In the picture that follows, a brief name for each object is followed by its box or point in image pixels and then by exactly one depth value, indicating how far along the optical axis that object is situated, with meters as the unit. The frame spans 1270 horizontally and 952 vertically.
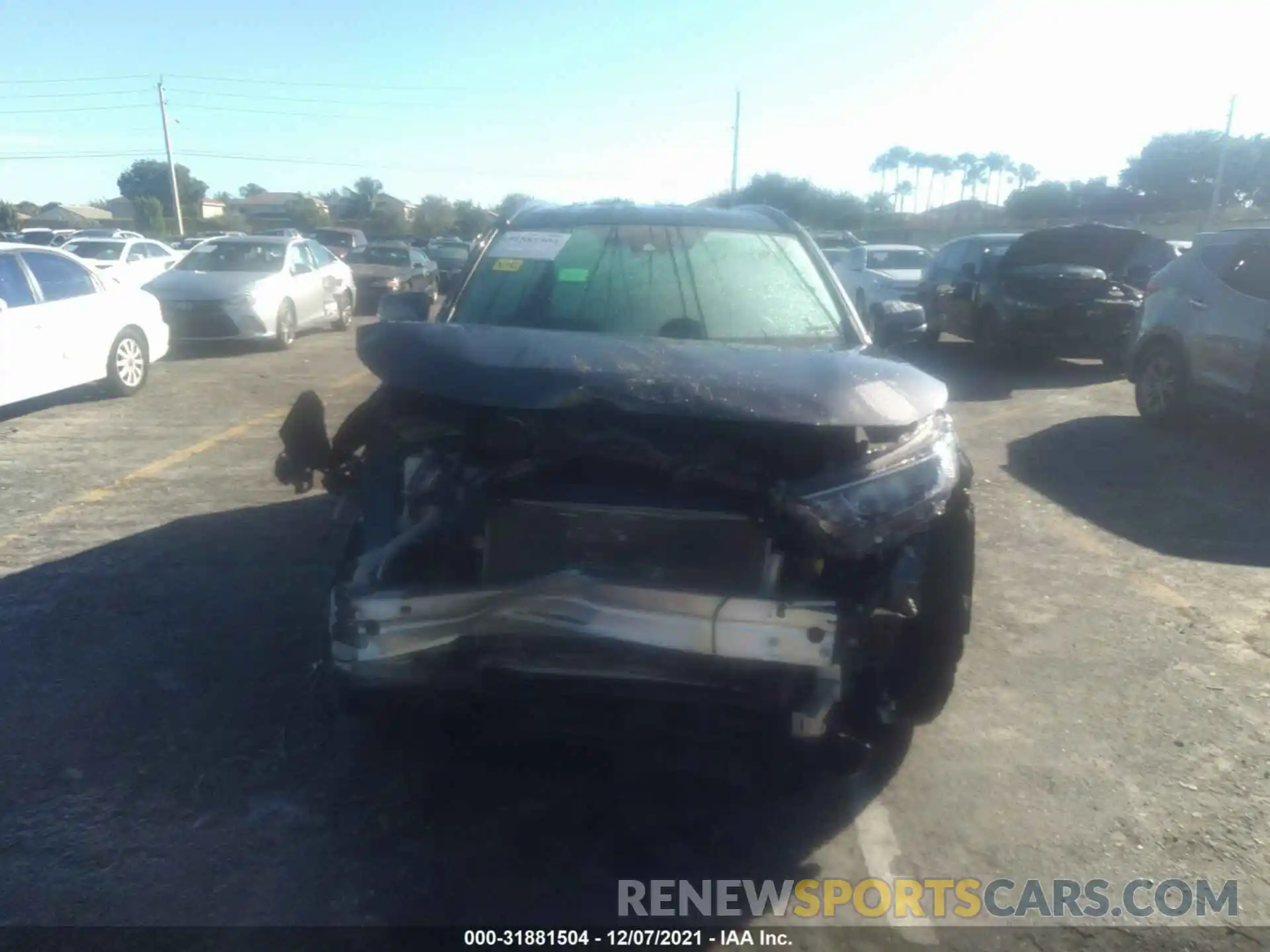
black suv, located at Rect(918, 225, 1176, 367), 12.25
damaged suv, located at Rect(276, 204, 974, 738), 2.82
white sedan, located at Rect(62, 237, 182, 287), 18.59
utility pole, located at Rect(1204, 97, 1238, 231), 35.03
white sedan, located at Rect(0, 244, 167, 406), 8.91
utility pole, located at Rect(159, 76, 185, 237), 48.44
